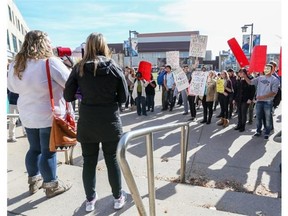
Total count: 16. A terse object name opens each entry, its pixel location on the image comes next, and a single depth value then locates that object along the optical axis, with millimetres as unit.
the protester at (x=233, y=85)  7902
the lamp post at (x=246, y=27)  19523
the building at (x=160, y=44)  84375
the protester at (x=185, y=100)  9328
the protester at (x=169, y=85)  10016
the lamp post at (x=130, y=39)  24489
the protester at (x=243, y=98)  6980
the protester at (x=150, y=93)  9867
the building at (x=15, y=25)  41394
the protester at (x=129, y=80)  10625
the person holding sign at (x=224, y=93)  7566
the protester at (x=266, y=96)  6102
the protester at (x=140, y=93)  9289
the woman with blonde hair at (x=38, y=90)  2604
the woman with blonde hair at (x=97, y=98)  2348
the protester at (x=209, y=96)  7669
